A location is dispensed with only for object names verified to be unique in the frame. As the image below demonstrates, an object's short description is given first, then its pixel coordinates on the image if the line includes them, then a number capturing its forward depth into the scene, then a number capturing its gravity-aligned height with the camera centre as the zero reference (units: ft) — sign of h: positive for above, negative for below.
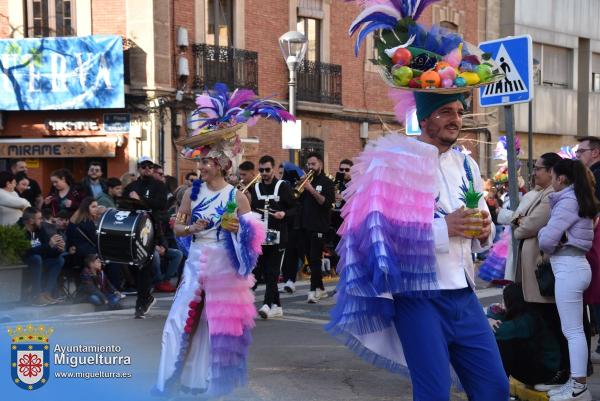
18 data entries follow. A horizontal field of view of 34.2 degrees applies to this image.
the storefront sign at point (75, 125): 72.69 +0.88
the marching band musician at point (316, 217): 43.32 -3.67
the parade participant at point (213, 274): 22.21 -3.24
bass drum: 37.11 -3.83
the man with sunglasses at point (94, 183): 48.52 -2.32
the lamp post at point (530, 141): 76.65 -0.52
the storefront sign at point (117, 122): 72.49 +1.09
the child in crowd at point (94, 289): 41.68 -6.53
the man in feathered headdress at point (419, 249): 14.38 -1.69
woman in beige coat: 24.09 -3.24
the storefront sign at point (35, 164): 72.79 -2.00
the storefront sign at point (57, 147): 71.82 -0.74
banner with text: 70.13 +4.66
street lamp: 57.57 +5.11
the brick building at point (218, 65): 72.38 +5.93
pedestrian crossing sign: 28.84 +1.86
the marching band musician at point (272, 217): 38.11 -3.42
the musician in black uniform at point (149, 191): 44.86 -2.54
